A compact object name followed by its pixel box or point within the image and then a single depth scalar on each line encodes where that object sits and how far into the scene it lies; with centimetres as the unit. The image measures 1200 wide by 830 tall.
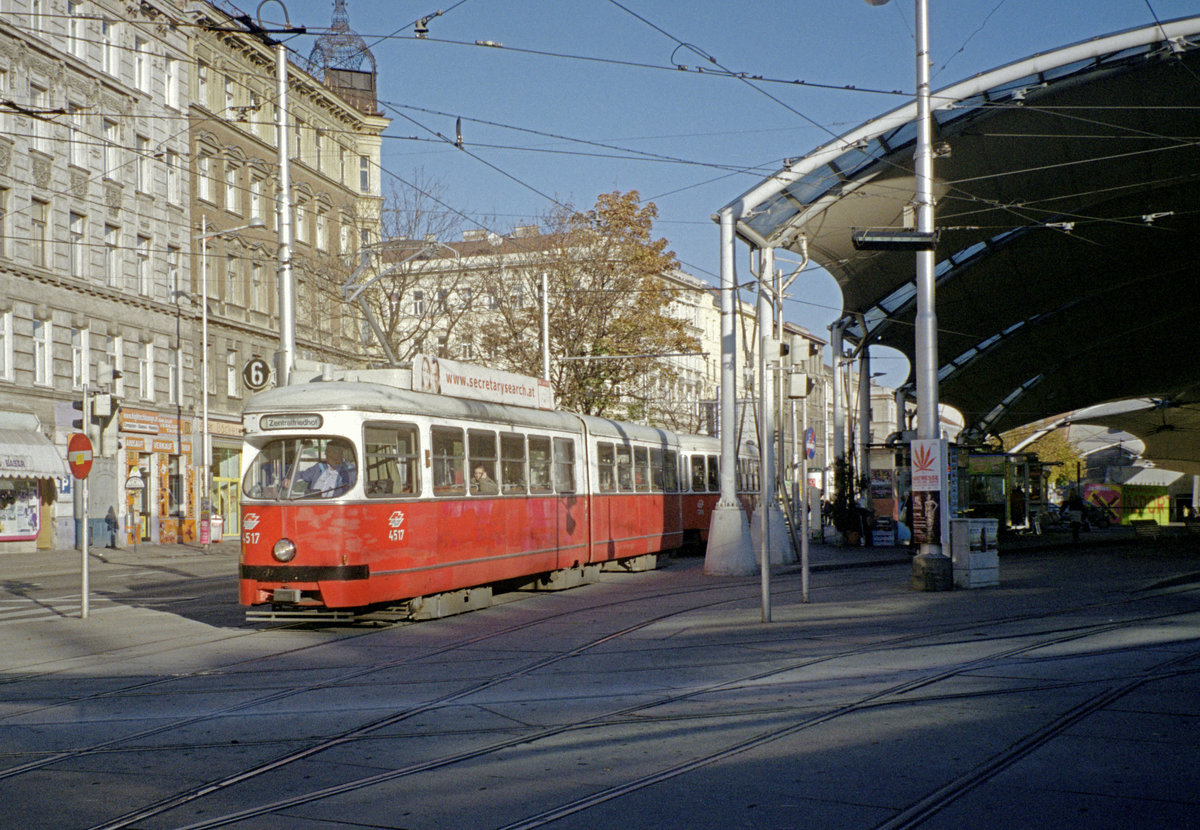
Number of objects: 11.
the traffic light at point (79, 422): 1741
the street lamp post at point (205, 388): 4147
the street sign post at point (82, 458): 1631
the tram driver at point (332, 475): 1435
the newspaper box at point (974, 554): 1927
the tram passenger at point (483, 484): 1681
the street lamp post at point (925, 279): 1942
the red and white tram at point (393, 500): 1423
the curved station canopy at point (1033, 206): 2320
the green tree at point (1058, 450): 8694
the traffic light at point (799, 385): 1650
